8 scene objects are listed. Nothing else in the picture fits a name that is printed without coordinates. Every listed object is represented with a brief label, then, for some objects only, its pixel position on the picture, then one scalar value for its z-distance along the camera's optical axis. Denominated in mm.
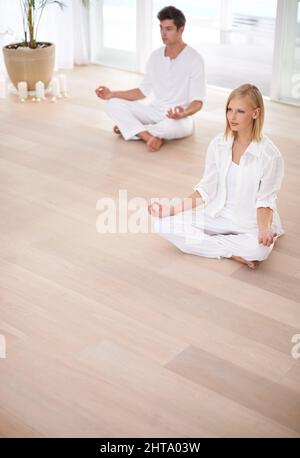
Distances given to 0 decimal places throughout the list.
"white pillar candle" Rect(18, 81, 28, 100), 4859
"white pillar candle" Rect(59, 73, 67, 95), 4961
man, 3990
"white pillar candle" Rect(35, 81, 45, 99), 4883
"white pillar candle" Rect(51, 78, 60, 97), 4926
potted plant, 4875
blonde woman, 2668
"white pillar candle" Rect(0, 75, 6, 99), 5009
